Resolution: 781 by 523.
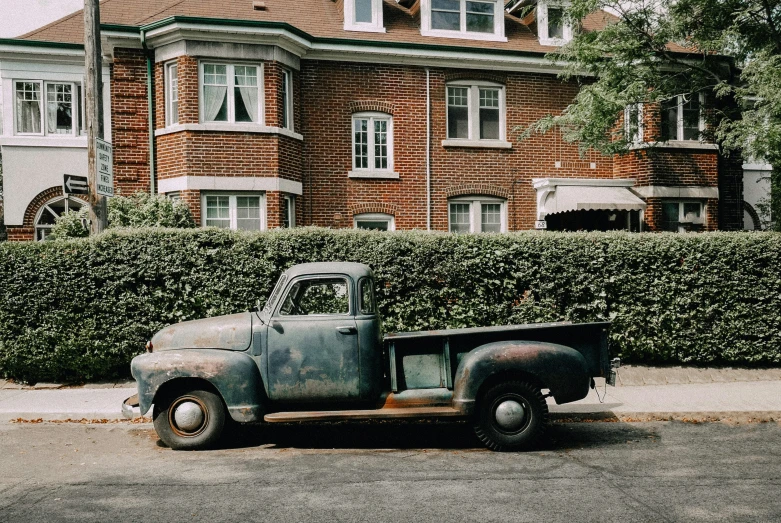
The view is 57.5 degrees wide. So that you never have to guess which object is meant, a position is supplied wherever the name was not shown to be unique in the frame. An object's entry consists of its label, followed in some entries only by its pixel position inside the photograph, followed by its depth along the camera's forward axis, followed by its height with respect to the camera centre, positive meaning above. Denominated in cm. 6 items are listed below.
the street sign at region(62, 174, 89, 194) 1019 +98
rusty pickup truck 702 -122
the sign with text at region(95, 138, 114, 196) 1012 +122
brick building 1598 +304
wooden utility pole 1032 +246
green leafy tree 1308 +373
